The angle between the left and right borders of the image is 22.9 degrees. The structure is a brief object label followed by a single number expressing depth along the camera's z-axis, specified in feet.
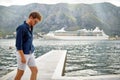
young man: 7.39
